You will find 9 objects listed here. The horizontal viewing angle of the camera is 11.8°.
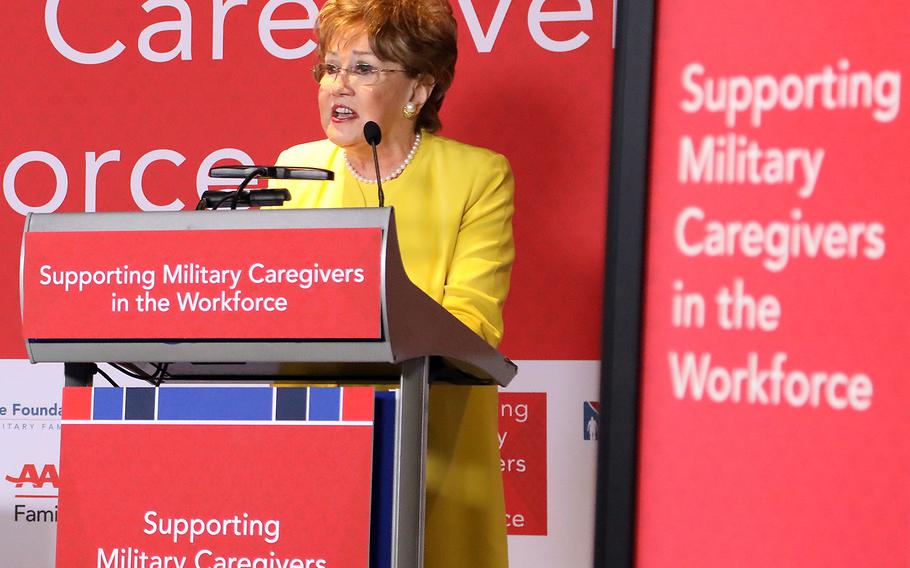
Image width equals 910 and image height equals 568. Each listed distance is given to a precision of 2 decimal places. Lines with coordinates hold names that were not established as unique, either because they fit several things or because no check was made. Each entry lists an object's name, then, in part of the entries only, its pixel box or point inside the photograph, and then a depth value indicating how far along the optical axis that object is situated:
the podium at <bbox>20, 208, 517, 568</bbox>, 6.67
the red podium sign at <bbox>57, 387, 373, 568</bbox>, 6.71
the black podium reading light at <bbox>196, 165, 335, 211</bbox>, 7.08
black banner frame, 6.95
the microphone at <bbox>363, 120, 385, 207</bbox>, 7.46
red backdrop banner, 9.99
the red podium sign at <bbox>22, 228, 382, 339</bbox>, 6.68
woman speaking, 7.74
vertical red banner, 6.84
